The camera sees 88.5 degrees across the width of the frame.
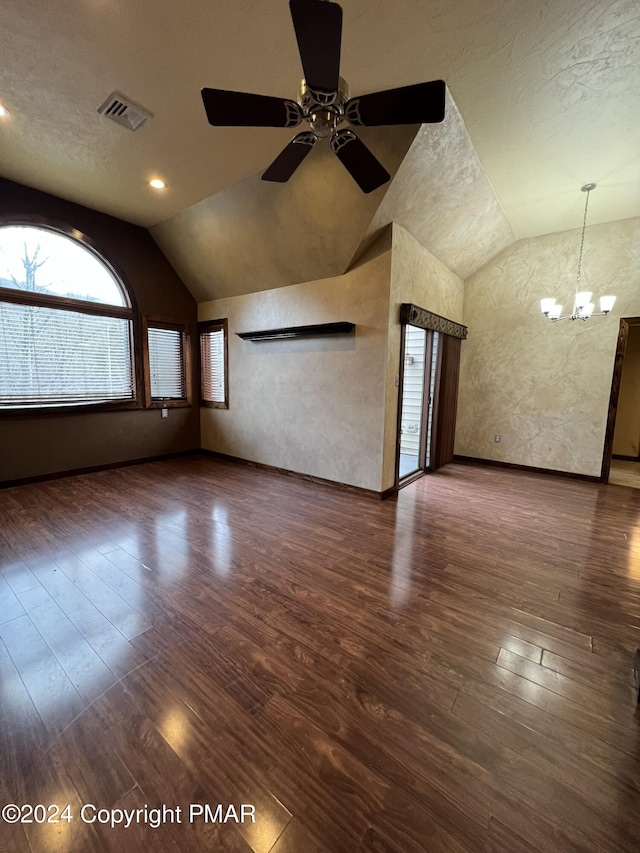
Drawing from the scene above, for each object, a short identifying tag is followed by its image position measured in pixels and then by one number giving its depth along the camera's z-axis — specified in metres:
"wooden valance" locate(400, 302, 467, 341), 3.82
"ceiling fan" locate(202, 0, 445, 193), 1.44
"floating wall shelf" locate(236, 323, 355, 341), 3.94
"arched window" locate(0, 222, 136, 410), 3.98
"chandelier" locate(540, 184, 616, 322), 3.84
